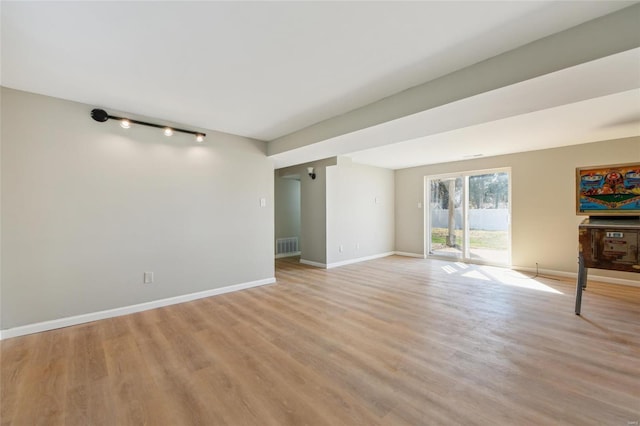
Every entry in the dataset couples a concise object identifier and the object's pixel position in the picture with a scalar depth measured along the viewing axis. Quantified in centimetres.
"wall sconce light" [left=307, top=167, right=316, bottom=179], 569
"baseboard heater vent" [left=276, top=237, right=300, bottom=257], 697
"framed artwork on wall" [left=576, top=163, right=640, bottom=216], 299
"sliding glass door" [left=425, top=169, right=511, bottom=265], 543
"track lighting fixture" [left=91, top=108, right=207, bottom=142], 286
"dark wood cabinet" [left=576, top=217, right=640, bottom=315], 259
